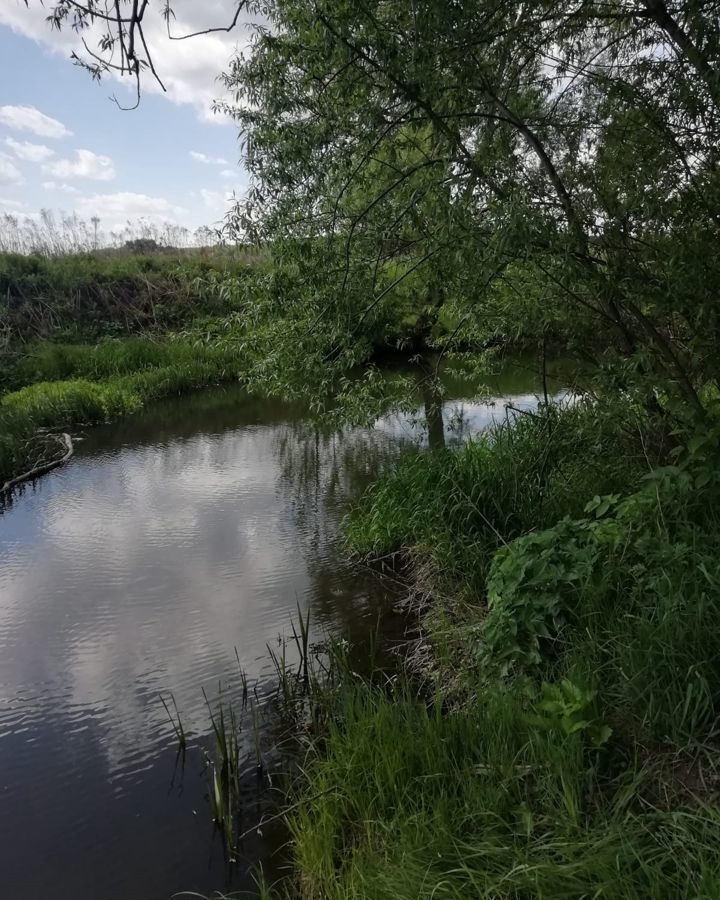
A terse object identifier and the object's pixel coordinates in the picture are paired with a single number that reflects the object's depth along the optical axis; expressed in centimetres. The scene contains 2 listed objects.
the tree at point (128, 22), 245
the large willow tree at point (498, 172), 369
